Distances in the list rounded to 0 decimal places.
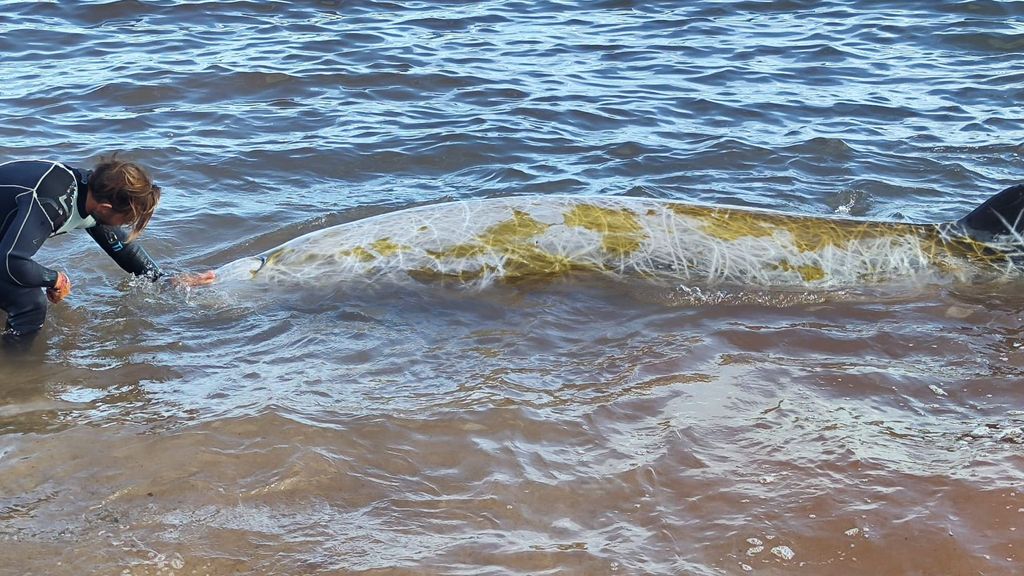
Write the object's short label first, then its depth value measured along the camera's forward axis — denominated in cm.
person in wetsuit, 518
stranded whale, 588
